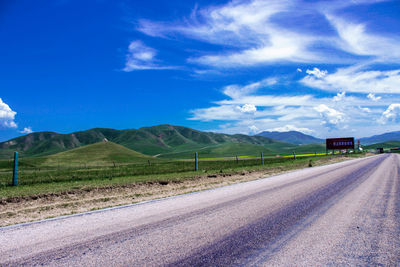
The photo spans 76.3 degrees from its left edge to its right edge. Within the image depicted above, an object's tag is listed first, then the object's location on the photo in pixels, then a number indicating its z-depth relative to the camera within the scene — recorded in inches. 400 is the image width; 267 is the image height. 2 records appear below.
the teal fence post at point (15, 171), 528.5
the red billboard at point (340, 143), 3280.0
